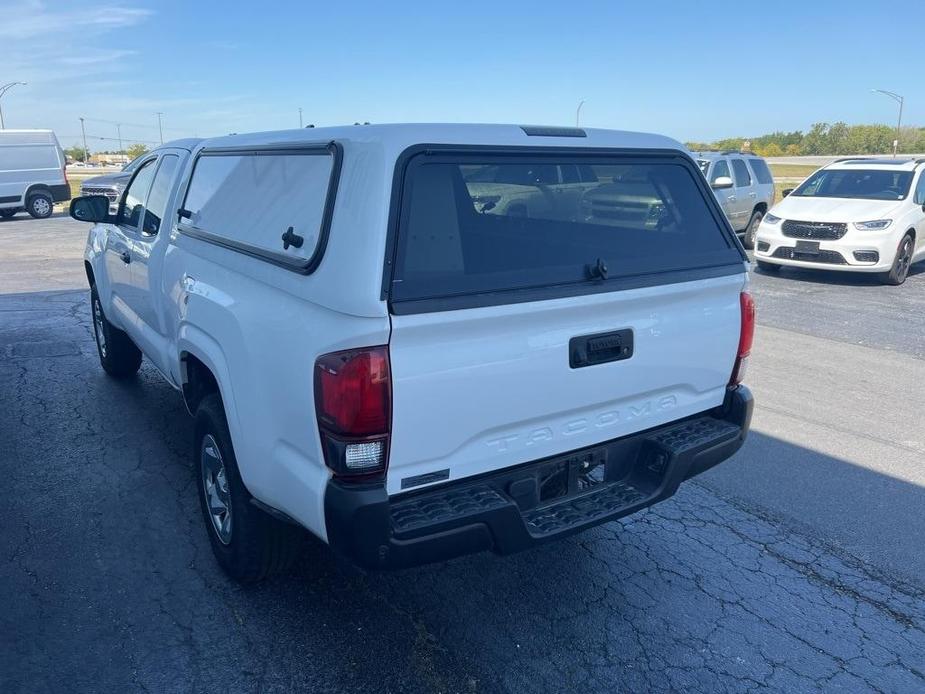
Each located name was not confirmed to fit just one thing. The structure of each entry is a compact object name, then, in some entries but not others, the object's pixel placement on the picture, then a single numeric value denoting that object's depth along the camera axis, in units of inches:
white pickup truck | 98.2
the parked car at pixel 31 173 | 843.4
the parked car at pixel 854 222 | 421.4
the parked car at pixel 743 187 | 547.5
